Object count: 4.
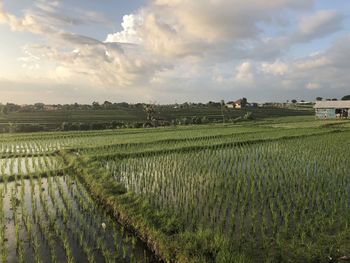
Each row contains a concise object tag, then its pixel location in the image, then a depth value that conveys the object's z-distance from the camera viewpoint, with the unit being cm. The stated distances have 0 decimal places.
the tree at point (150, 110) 4415
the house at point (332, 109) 4228
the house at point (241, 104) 8002
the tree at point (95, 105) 7239
